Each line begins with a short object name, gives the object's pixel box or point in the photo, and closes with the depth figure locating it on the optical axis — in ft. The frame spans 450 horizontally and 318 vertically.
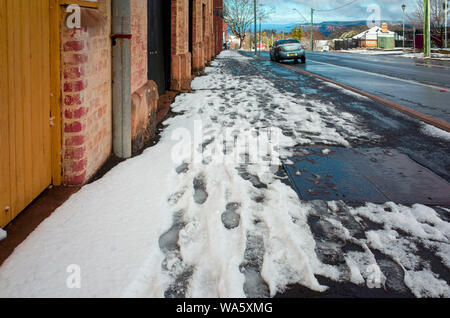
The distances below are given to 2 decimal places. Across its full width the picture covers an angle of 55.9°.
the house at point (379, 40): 198.39
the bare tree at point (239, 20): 258.37
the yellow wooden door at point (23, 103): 8.29
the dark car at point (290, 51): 75.92
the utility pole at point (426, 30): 95.35
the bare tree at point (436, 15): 151.02
